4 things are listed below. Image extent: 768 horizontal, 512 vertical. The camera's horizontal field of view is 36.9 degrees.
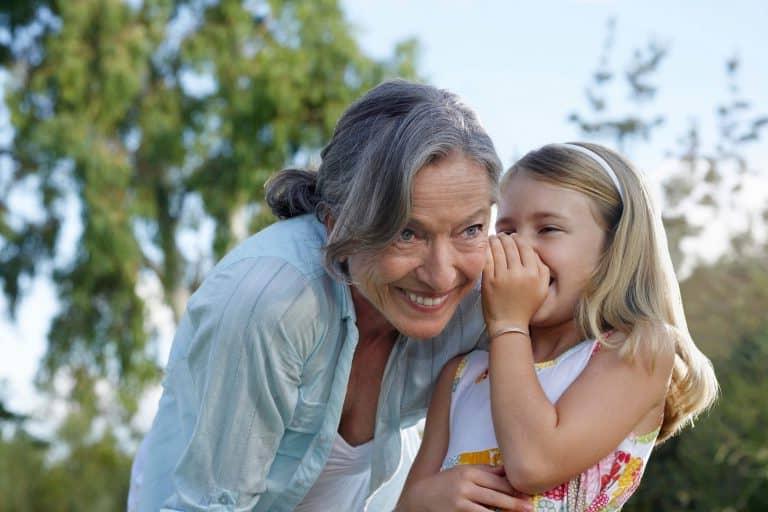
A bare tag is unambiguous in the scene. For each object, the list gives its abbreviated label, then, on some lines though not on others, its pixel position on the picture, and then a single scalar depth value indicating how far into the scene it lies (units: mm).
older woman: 2637
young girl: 2662
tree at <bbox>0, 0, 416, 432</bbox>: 14688
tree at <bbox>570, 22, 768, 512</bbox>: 5688
